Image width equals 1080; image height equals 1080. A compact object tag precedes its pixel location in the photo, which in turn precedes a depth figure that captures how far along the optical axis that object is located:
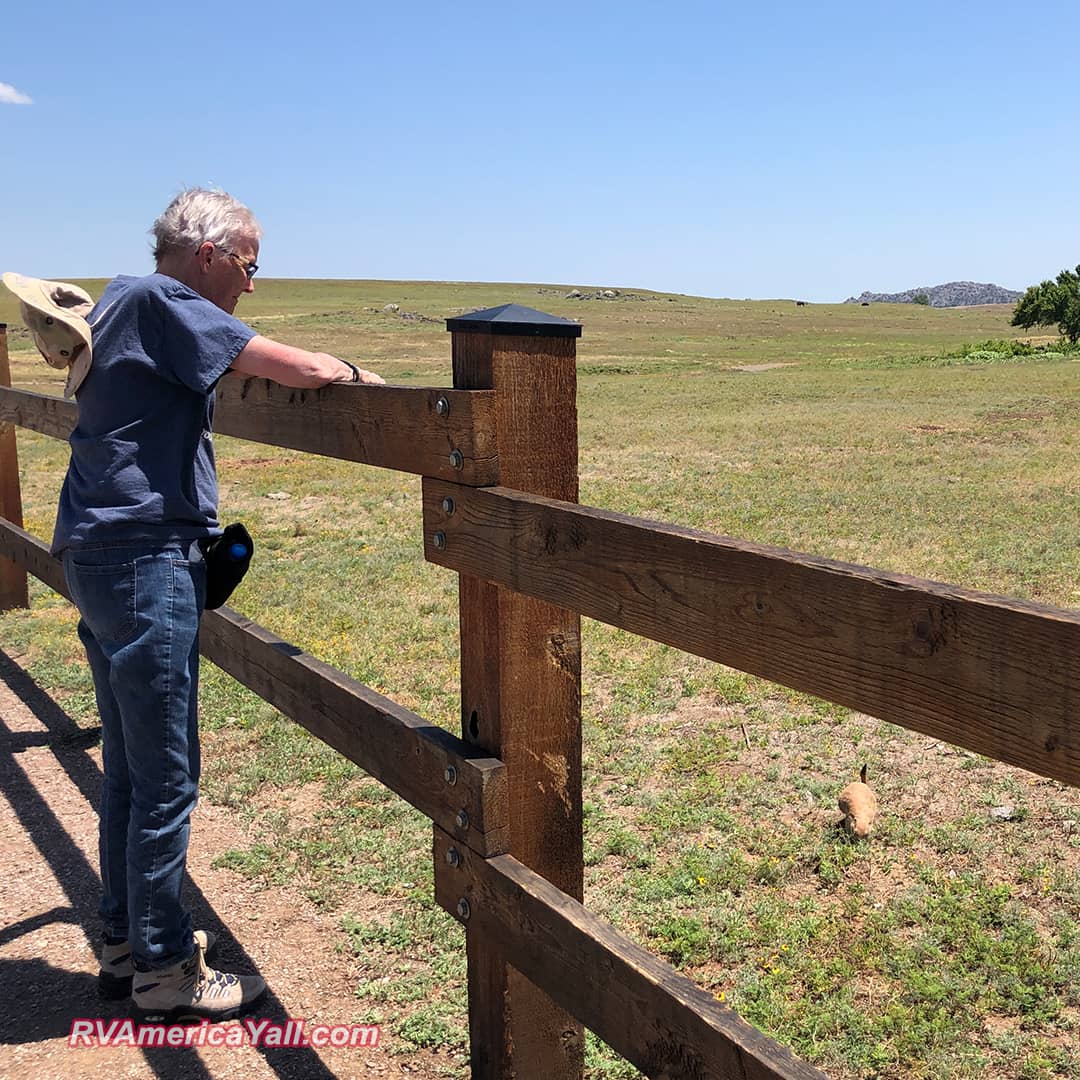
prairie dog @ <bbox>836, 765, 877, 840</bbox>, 4.32
